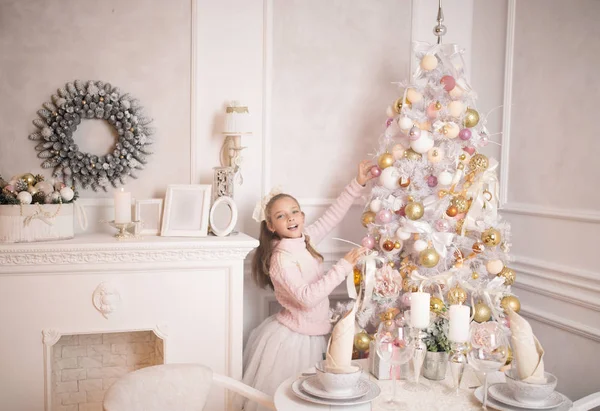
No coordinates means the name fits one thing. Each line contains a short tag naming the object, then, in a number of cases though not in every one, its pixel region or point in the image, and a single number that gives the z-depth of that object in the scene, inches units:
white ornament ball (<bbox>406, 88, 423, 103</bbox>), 113.7
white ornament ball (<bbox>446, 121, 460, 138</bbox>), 111.0
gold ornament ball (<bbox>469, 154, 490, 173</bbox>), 112.3
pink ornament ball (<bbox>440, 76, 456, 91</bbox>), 111.9
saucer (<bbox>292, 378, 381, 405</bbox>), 74.9
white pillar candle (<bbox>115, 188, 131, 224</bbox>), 112.9
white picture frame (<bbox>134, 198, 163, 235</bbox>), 118.0
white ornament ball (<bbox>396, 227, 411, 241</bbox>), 111.3
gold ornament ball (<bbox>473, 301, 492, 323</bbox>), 109.6
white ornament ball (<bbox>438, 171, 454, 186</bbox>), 110.2
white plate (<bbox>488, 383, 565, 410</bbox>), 74.1
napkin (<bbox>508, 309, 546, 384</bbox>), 76.2
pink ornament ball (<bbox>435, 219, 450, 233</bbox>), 110.1
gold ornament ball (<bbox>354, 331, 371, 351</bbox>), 112.3
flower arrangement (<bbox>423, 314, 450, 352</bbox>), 89.6
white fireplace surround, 105.0
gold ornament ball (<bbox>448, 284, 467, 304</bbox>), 106.7
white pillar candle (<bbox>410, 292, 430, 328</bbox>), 85.0
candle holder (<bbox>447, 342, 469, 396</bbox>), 81.7
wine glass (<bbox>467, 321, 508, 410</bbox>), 76.7
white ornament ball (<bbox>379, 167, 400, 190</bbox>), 113.1
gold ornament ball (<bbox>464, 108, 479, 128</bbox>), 112.9
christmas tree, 110.2
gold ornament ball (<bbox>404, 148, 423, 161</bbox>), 113.0
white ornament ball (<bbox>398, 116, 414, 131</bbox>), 112.7
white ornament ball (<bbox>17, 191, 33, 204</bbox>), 105.5
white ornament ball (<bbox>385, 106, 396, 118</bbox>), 118.3
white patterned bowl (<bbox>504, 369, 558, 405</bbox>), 74.7
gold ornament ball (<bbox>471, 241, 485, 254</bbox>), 111.7
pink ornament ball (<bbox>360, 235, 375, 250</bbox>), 115.4
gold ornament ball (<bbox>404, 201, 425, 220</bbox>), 109.2
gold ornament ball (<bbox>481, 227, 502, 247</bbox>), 110.0
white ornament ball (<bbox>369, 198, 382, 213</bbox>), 114.6
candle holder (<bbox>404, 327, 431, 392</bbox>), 81.8
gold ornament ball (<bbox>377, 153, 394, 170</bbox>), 114.5
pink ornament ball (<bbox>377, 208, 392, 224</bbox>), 112.8
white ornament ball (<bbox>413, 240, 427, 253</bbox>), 109.3
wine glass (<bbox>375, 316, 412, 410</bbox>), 78.0
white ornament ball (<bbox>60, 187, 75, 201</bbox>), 110.0
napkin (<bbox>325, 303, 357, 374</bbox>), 78.5
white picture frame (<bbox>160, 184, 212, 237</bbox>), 117.3
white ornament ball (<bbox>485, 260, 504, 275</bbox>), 111.8
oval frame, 119.0
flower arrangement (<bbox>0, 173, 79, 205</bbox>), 106.3
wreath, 119.1
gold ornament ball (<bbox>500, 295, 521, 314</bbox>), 110.7
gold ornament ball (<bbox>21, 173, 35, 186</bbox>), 109.3
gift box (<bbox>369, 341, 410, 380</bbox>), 88.4
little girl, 114.3
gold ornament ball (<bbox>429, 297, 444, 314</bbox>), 102.1
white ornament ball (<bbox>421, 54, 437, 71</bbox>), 113.2
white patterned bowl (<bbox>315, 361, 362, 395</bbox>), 76.5
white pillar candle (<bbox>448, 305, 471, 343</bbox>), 82.3
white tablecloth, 76.0
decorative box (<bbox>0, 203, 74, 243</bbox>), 105.1
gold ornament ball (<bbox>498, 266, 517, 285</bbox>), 113.3
